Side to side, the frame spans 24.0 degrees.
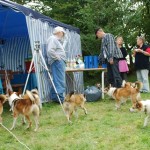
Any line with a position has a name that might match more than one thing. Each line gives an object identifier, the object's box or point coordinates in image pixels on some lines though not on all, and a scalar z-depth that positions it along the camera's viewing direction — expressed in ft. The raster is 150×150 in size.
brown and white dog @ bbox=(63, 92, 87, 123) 23.50
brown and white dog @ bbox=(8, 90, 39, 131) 20.77
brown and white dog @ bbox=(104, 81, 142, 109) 26.96
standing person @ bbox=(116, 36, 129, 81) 36.84
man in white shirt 29.78
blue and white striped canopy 28.76
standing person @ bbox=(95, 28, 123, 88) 31.45
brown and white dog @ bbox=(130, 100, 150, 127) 19.93
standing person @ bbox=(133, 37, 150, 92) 35.65
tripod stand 28.48
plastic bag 33.60
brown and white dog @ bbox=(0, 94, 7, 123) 22.00
